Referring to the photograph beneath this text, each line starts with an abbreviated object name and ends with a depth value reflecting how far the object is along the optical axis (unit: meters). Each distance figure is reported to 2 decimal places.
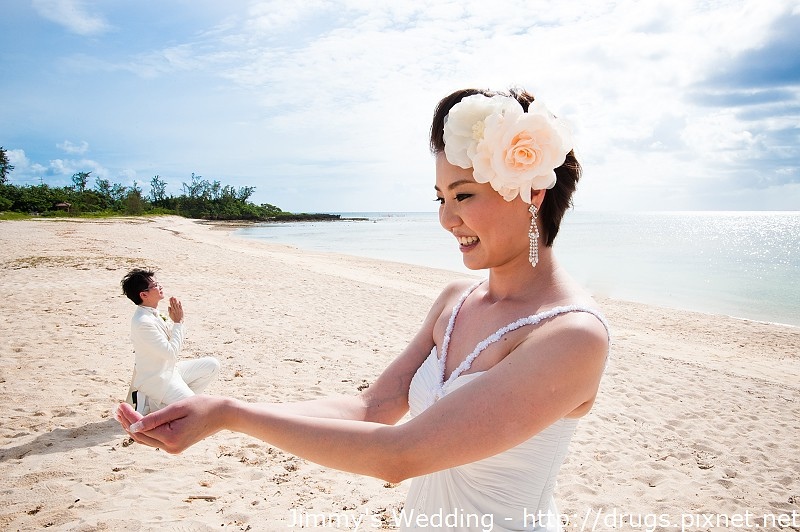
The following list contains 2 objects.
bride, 1.23
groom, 4.93
